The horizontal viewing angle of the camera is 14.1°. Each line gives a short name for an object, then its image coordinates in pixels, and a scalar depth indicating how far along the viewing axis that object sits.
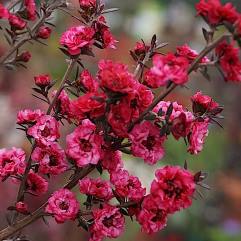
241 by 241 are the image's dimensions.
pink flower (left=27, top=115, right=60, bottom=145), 0.39
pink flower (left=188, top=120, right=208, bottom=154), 0.39
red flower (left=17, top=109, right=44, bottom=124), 0.41
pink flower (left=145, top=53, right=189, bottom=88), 0.36
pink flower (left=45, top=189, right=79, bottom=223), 0.39
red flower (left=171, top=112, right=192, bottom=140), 0.38
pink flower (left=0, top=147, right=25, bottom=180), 0.41
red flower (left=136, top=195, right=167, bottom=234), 0.38
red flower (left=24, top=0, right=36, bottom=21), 0.43
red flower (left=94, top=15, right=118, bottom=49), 0.41
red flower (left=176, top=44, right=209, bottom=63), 0.38
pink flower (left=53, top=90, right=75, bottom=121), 0.40
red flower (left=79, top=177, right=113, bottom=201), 0.40
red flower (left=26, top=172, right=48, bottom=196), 0.41
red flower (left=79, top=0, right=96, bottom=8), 0.42
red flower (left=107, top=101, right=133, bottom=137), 0.37
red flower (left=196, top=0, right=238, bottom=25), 0.37
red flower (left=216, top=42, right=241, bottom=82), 0.37
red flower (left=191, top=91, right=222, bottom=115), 0.40
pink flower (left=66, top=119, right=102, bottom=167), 0.38
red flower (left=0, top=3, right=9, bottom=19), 0.41
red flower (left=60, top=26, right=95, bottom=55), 0.41
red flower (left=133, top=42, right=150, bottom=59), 0.42
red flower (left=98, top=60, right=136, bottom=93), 0.37
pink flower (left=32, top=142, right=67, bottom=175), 0.40
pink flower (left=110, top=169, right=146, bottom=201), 0.39
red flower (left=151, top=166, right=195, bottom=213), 0.37
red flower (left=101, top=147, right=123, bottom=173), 0.39
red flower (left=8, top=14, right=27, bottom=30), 0.43
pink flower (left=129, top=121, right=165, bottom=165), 0.38
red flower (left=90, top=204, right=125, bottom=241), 0.39
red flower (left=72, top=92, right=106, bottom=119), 0.37
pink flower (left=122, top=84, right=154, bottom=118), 0.38
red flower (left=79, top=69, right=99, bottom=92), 0.39
